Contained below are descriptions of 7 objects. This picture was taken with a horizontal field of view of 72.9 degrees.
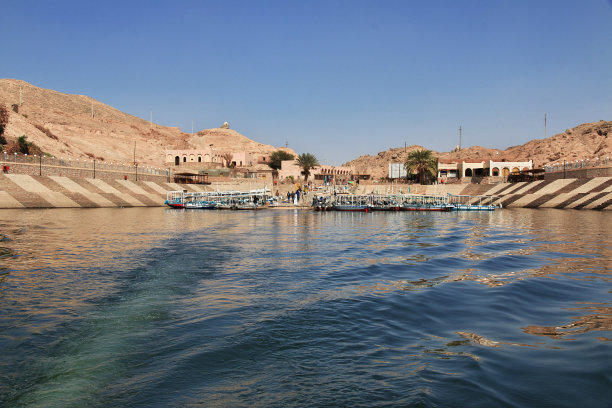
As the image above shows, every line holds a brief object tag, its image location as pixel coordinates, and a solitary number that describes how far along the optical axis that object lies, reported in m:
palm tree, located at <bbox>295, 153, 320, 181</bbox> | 83.88
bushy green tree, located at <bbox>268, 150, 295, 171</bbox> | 115.62
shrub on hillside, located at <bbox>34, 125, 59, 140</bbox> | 90.79
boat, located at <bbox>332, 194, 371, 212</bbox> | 57.50
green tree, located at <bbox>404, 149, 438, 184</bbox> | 79.75
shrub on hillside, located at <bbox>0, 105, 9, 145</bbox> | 66.62
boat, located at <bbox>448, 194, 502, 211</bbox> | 55.81
